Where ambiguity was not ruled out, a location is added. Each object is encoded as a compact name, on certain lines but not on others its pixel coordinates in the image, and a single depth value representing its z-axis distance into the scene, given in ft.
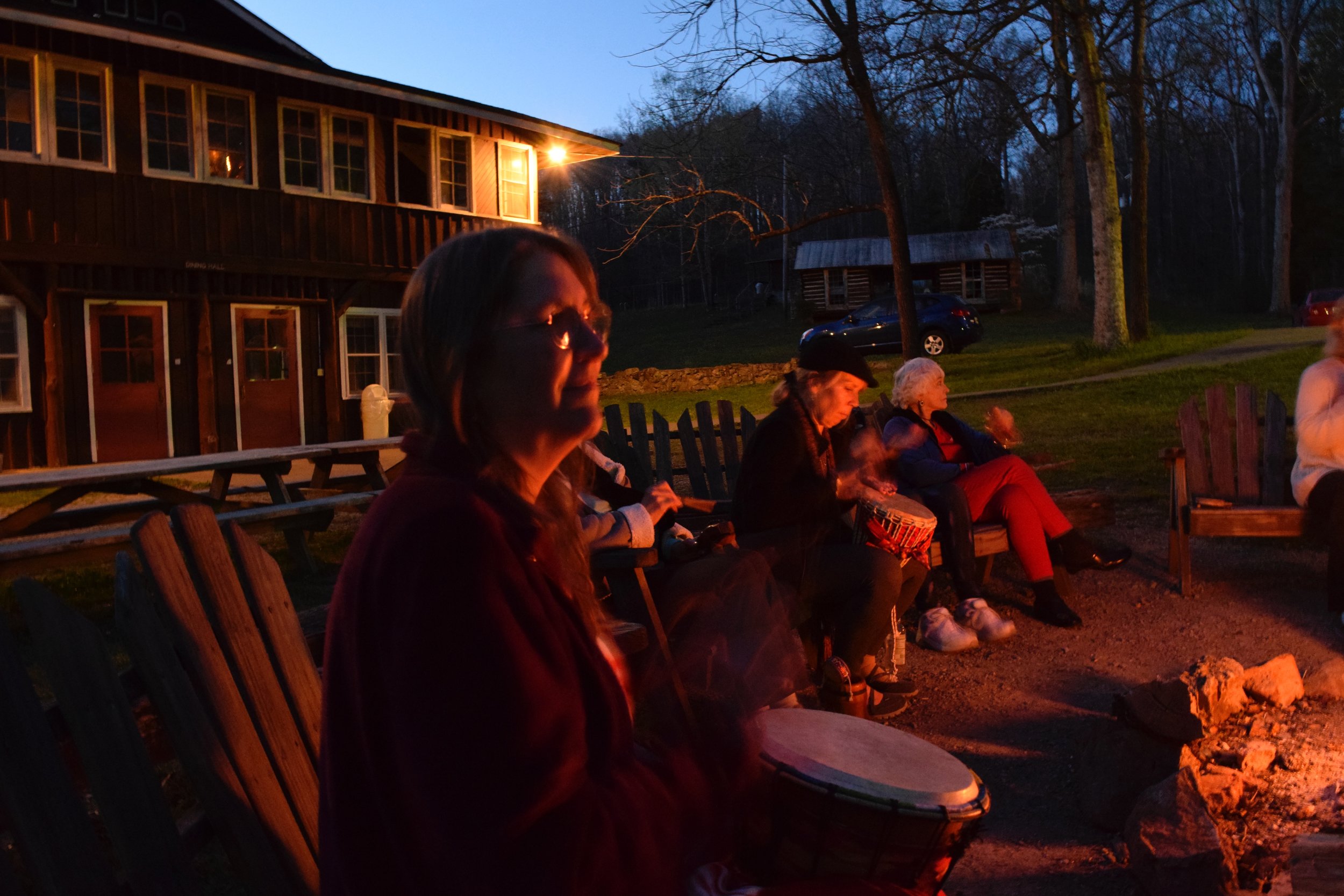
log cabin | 155.02
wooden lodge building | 49.47
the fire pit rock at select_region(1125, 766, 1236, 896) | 10.07
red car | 109.19
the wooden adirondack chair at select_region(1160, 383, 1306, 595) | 22.08
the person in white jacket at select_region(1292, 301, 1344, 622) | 18.95
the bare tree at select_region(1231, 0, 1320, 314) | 113.50
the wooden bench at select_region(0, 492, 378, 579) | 18.76
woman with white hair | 19.58
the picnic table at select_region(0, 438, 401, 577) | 23.15
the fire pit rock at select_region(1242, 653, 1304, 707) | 14.58
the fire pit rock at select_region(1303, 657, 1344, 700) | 14.98
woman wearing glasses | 4.09
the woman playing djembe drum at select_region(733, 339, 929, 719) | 15.79
